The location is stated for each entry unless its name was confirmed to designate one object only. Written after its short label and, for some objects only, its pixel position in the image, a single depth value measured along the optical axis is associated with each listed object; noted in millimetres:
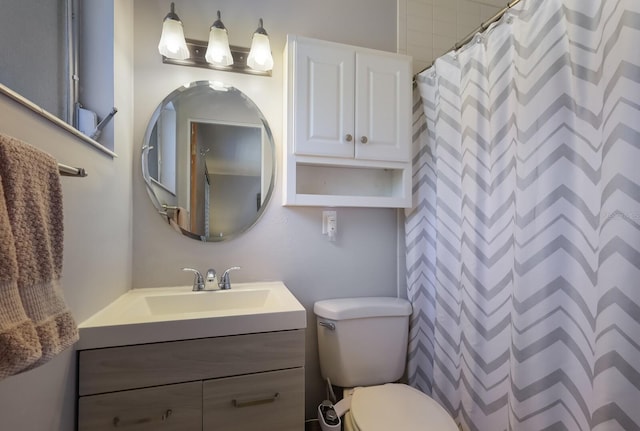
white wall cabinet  1319
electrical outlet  1494
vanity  864
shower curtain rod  1026
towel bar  626
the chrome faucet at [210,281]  1281
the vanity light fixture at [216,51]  1225
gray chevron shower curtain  709
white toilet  1225
